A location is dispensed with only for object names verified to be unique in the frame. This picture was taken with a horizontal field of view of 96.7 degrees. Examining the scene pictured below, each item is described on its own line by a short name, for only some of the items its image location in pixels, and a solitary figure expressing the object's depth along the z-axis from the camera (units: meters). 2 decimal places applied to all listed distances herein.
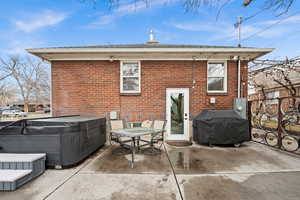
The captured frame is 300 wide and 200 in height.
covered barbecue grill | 4.14
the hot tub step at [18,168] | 2.08
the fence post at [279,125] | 3.95
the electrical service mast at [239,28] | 6.05
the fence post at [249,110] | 5.04
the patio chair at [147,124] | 4.57
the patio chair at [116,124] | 4.47
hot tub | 2.80
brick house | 5.18
